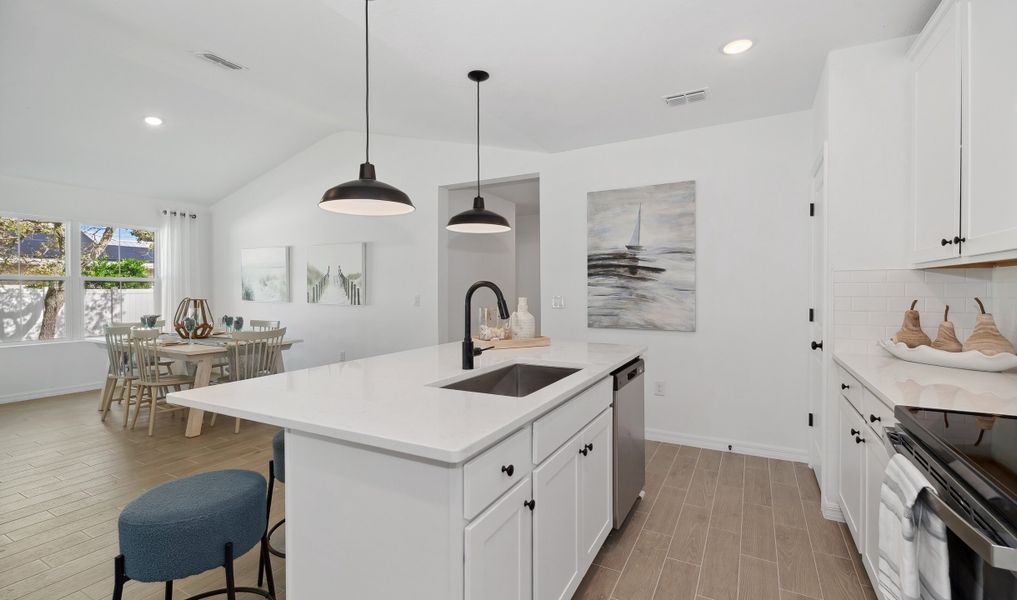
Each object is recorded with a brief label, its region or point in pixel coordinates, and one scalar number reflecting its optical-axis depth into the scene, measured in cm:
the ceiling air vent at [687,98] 304
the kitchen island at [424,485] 118
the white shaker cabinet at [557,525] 153
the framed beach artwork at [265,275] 623
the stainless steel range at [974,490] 85
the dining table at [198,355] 402
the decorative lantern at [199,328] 479
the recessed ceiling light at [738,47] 241
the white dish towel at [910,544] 104
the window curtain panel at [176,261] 653
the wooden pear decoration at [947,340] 215
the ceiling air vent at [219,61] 330
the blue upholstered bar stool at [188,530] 136
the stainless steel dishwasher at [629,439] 231
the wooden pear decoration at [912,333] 227
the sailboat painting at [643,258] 374
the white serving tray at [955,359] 191
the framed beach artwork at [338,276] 558
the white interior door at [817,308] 275
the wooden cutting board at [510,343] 277
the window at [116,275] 590
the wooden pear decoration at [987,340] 198
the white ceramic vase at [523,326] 298
